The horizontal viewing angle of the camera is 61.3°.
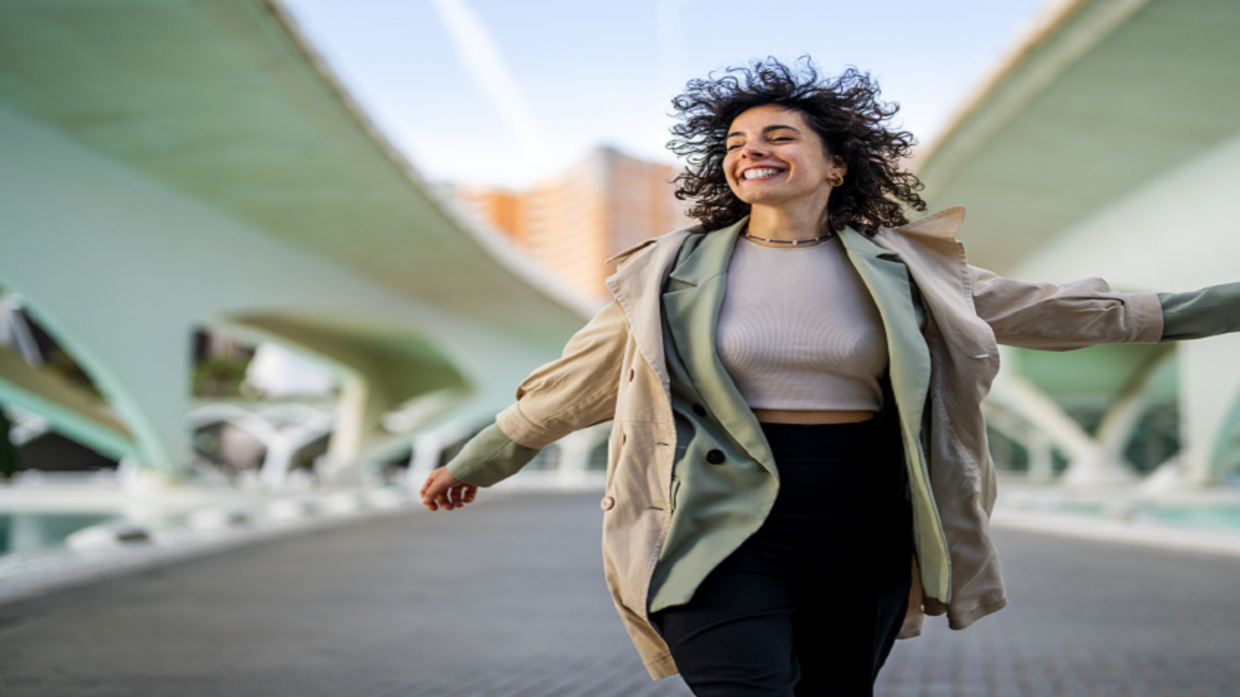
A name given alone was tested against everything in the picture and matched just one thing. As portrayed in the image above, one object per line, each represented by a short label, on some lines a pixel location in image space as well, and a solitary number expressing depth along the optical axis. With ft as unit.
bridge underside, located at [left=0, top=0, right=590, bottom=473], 44.75
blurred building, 379.96
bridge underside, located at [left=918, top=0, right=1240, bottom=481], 44.16
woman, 7.47
